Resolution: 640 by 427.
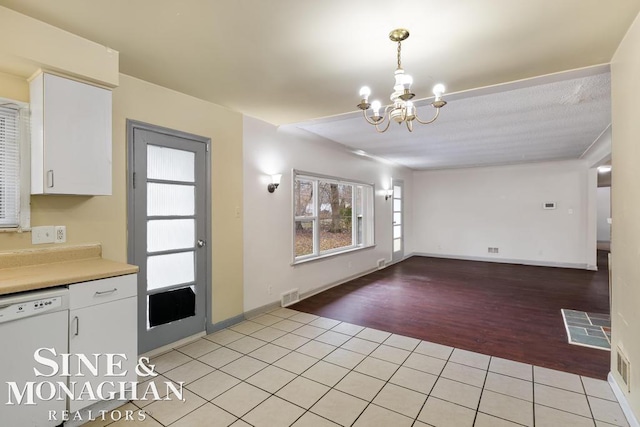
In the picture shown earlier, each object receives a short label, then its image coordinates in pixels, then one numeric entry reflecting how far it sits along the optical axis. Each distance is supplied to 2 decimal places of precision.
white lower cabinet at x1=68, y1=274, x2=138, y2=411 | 1.87
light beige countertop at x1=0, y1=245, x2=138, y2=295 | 1.72
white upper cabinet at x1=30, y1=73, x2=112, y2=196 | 2.00
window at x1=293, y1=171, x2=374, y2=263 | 4.80
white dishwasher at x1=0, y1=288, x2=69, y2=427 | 1.60
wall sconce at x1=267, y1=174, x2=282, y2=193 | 4.04
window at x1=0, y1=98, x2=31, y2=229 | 2.01
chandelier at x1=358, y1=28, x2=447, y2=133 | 1.96
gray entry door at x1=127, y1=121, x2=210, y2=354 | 2.72
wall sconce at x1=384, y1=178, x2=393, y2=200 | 7.11
